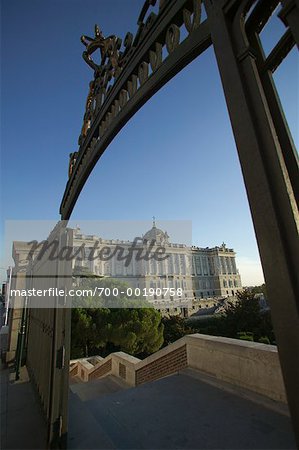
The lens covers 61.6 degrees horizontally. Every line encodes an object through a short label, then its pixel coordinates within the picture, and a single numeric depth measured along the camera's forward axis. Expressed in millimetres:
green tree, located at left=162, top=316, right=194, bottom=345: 24547
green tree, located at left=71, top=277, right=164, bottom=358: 15812
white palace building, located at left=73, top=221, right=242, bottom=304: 59875
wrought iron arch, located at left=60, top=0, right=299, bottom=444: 681
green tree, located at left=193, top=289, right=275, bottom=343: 19562
